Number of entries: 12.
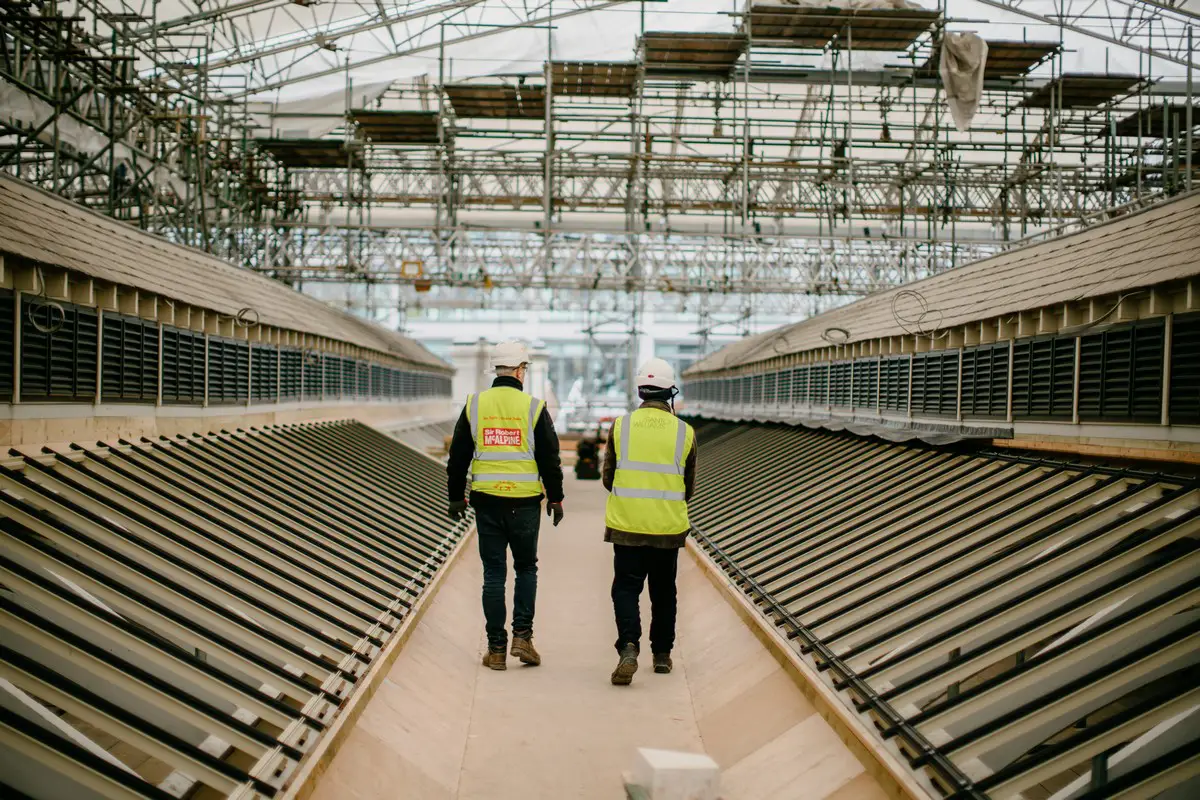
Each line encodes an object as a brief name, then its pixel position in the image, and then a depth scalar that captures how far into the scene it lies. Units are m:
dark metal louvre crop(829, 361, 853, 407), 16.33
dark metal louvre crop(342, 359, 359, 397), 19.75
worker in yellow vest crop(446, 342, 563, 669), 7.11
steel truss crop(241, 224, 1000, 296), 27.50
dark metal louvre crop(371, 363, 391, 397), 23.61
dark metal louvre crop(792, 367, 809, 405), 19.98
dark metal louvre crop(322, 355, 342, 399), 17.92
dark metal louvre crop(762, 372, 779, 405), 23.12
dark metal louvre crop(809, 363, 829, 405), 18.02
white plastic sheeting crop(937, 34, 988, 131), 25.06
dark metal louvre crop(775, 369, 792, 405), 21.70
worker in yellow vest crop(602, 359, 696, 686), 6.90
